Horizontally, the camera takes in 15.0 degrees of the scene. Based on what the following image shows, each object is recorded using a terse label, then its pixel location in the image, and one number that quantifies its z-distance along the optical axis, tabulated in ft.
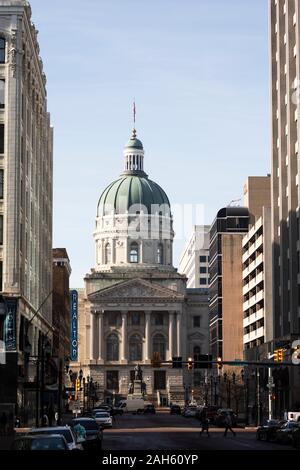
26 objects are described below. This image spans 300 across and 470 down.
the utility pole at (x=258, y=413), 342.34
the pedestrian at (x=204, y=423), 251.60
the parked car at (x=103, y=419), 289.33
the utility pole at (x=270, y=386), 330.54
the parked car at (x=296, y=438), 191.93
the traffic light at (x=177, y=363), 264.62
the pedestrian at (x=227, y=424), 252.21
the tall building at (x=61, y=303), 465.43
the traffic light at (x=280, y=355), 251.31
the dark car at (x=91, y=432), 168.51
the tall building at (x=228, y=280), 581.12
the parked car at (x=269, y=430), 225.35
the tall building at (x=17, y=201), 274.36
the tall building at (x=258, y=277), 436.76
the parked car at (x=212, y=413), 369.73
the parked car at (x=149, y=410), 554.46
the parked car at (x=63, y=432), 120.88
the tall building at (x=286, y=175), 331.16
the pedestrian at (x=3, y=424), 226.79
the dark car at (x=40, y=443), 106.42
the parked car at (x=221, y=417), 325.40
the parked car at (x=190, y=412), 461.78
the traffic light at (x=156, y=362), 280.51
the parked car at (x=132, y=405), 586.29
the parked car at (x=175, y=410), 552.25
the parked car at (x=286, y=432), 207.10
